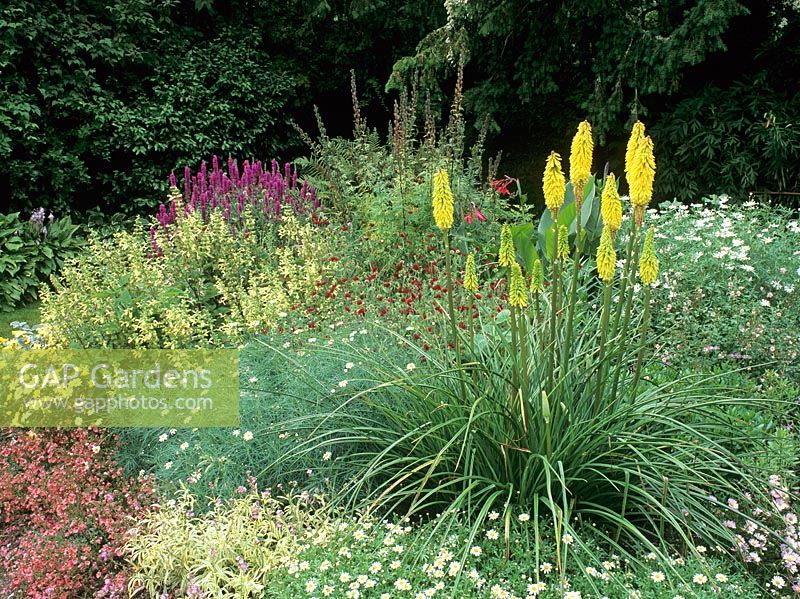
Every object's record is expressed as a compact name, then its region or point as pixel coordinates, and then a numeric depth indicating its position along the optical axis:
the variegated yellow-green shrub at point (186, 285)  4.09
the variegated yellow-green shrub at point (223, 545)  2.52
